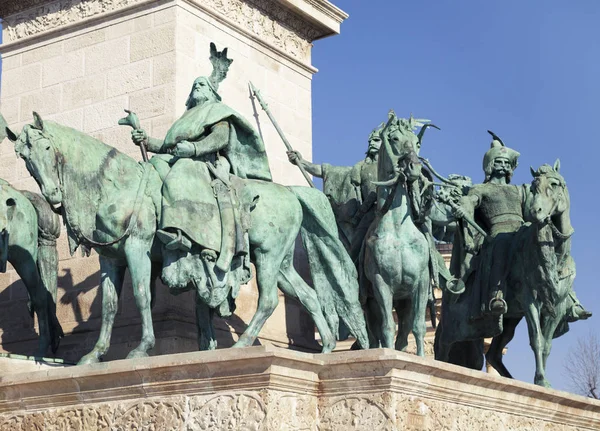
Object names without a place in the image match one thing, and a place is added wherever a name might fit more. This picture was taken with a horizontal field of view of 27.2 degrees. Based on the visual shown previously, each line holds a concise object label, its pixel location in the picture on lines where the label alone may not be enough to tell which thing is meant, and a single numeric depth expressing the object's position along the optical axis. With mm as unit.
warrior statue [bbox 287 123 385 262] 13422
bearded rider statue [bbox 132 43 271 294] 10914
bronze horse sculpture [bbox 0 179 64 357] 11977
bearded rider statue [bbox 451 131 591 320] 13047
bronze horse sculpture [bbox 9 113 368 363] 10859
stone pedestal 9258
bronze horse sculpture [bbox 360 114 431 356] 11484
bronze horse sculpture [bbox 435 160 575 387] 12141
